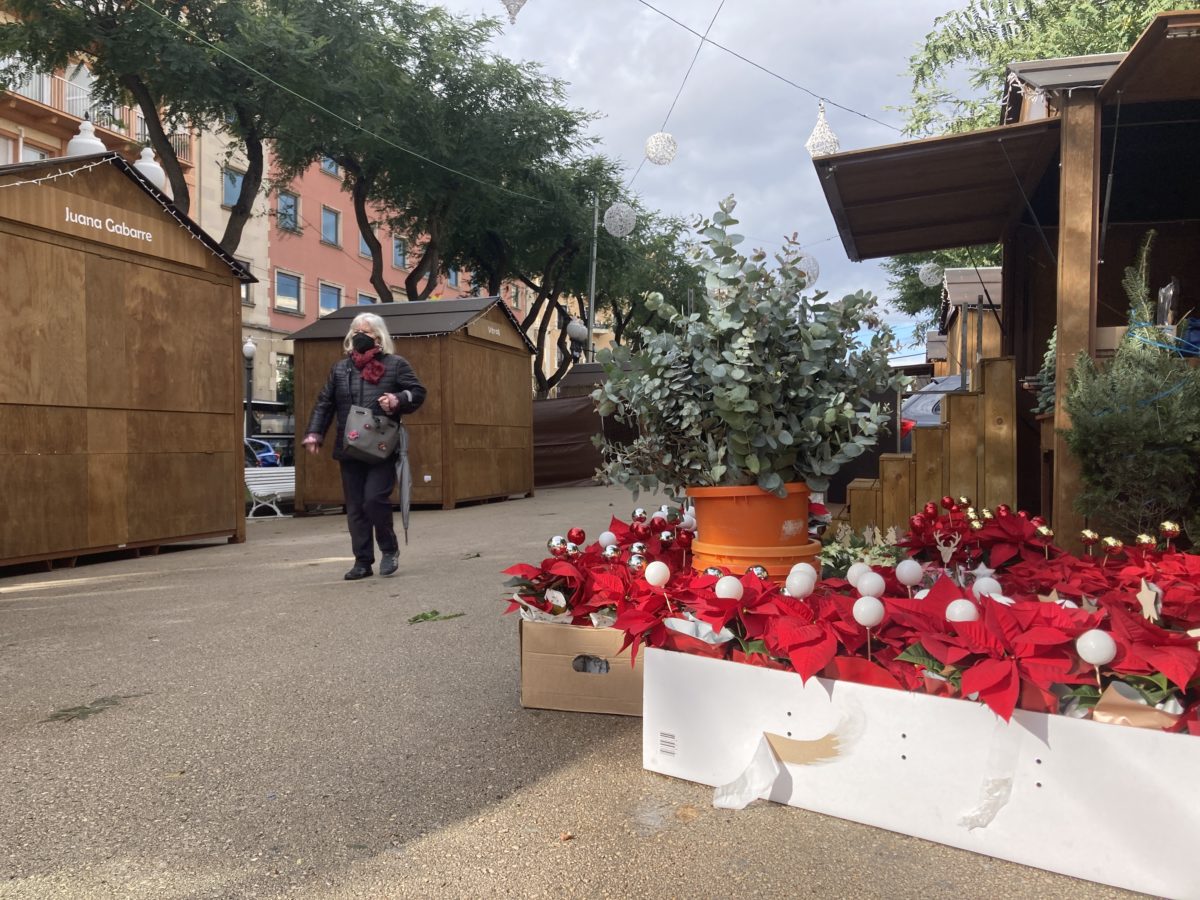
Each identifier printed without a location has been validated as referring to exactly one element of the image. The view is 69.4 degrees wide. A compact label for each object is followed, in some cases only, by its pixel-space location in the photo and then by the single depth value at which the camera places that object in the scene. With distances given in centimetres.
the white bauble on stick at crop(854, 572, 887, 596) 230
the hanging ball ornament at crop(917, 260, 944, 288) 1788
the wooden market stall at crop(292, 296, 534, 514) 1134
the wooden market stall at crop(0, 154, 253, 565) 612
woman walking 563
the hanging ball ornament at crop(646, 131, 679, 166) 1363
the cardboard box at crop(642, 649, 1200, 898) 175
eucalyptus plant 285
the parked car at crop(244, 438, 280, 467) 1709
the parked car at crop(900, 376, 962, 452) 777
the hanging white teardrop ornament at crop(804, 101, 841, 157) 1124
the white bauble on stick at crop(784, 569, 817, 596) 236
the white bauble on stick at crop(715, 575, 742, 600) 237
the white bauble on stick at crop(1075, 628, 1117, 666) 183
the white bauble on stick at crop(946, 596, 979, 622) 204
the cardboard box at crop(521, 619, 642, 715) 283
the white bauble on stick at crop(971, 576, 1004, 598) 258
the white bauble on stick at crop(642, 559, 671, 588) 258
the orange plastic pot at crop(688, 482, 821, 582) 292
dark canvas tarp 1658
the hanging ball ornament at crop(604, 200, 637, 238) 1639
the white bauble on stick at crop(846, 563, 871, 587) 247
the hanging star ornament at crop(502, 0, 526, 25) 809
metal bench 1175
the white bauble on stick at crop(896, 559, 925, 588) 268
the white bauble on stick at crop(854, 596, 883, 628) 212
